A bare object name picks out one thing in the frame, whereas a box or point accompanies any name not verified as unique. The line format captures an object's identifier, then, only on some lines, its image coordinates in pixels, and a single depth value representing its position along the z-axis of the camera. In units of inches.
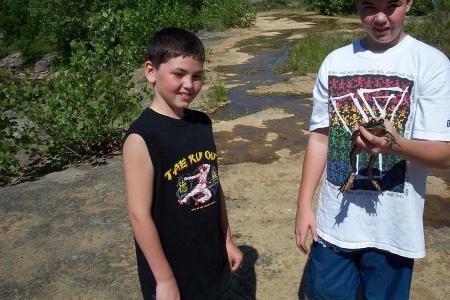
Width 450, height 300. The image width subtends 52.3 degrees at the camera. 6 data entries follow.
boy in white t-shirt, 64.3
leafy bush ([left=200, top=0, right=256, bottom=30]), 732.7
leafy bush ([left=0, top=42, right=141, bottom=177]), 207.9
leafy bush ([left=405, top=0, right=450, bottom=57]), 475.8
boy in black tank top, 63.1
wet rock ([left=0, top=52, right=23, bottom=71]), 916.6
